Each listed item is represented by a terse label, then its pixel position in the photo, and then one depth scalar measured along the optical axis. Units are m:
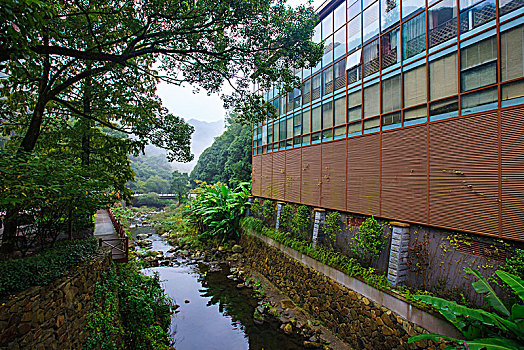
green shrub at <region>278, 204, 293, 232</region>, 12.13
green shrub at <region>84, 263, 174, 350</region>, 5.53
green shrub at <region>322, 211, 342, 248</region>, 9.24
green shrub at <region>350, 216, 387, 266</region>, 7.51
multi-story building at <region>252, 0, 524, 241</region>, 5.36
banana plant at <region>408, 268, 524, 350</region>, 4.18
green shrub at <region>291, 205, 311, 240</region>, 10.88
